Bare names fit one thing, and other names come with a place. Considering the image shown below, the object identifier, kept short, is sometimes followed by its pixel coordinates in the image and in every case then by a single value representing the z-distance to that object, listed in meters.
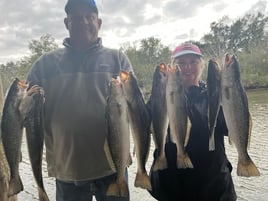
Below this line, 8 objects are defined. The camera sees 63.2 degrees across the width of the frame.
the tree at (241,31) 45.77
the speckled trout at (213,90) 2.03
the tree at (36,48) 32.47
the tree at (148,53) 35.01
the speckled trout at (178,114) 2.02
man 2.48
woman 2.46
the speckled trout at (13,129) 2.02
